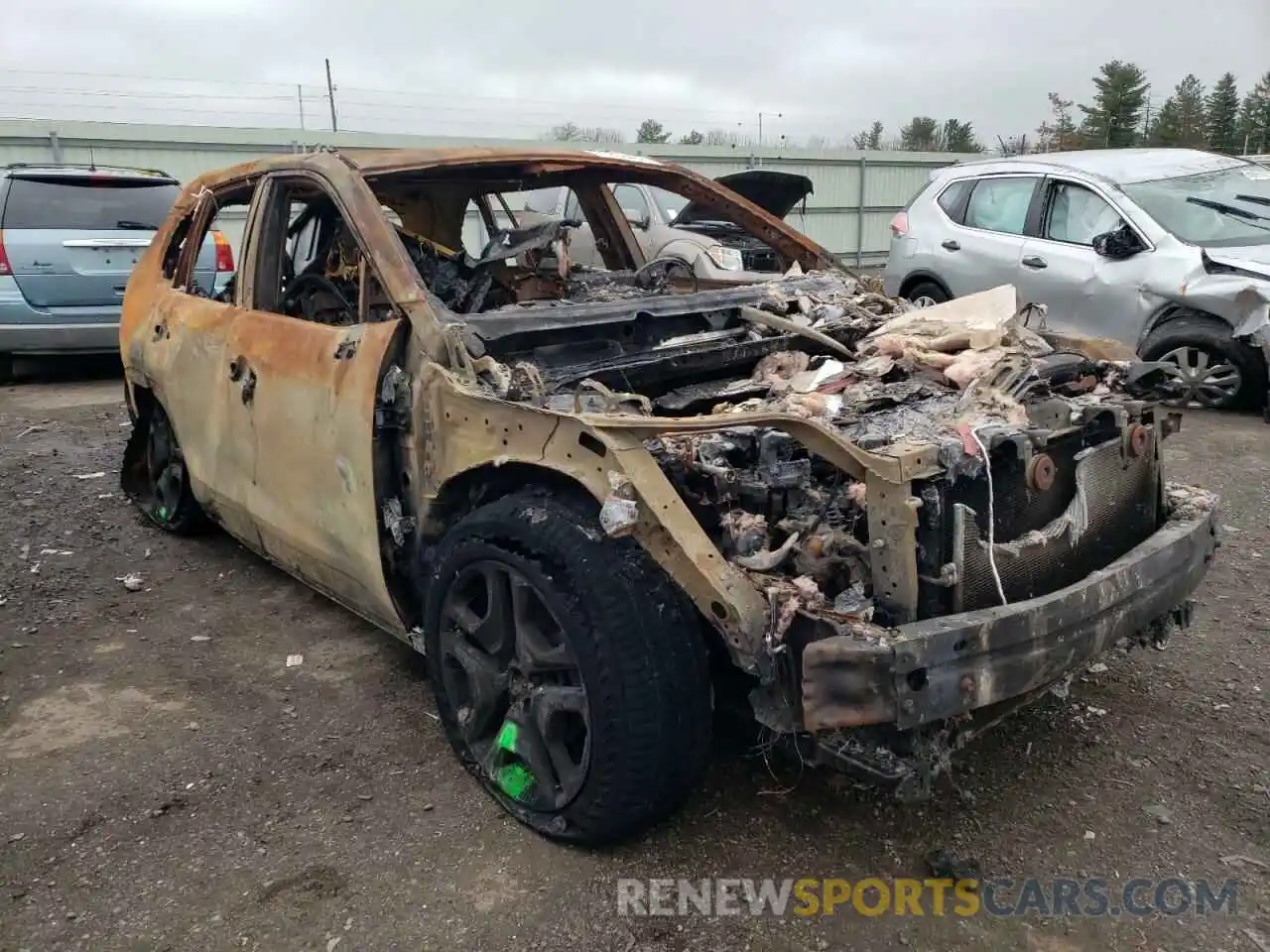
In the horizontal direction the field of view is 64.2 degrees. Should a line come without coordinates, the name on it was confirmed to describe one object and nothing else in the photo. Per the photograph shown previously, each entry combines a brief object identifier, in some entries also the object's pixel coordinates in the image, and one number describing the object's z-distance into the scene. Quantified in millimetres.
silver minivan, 7953
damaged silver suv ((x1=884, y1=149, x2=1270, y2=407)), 6551
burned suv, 2223
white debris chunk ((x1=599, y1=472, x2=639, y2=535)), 2223
